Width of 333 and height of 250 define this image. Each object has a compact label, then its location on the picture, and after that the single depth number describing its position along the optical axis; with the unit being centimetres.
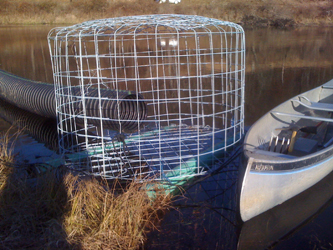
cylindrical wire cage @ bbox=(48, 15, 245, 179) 551
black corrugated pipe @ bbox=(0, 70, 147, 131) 772
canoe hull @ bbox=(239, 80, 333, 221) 456
